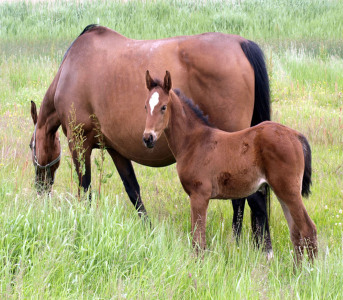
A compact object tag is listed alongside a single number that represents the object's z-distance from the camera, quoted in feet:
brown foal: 27.68
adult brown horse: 34.09
